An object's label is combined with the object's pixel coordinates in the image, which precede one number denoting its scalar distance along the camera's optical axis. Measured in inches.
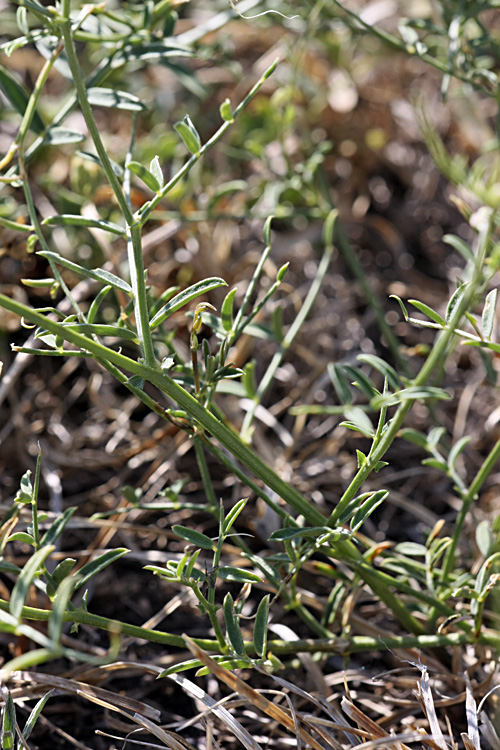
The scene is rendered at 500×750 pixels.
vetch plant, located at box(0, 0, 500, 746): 16.1
